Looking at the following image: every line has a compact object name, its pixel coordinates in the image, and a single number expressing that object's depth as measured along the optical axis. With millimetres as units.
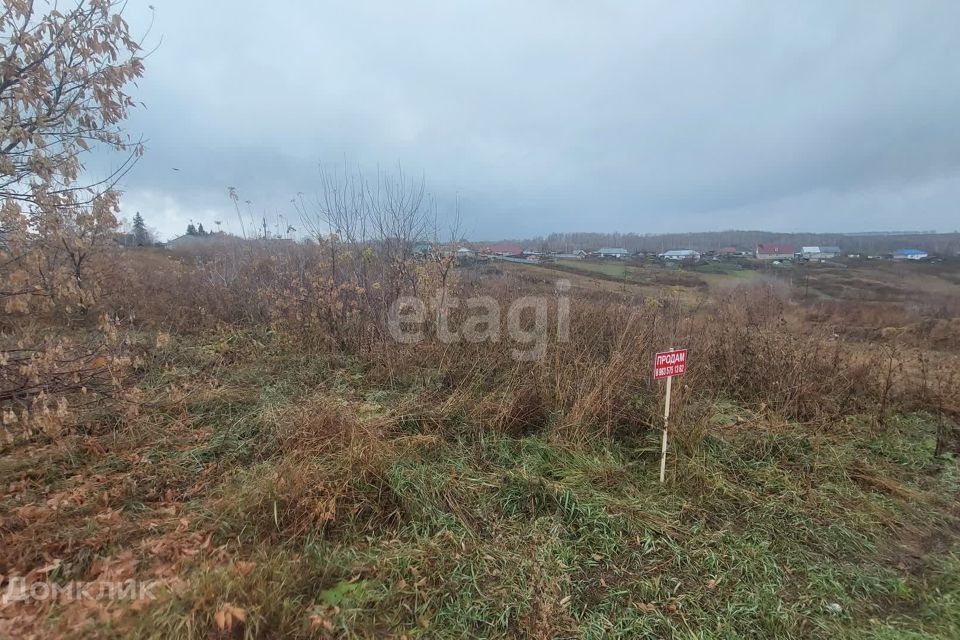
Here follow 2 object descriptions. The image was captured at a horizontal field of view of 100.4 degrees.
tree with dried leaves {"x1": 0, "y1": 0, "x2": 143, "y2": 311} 2396
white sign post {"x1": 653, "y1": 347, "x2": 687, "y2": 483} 3020
